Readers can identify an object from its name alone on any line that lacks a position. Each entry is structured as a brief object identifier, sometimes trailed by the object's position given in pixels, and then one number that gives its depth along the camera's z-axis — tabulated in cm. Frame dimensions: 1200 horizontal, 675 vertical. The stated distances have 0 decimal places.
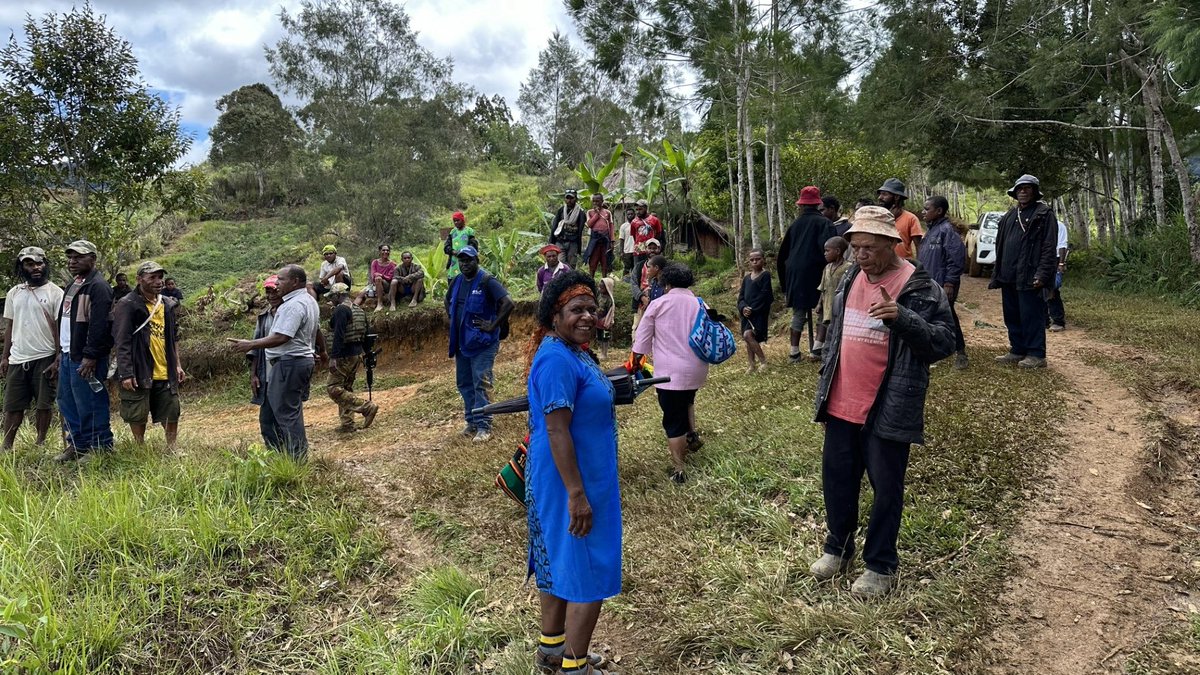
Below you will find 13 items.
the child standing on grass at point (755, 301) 754
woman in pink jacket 479
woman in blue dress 264
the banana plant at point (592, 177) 1627
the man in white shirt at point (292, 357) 567
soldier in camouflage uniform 817
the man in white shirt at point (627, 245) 1239
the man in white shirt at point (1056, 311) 906
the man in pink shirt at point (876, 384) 307
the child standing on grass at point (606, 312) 1043
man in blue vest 673
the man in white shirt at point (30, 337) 617
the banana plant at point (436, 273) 1524
